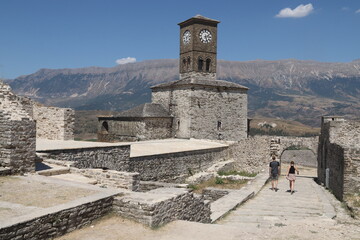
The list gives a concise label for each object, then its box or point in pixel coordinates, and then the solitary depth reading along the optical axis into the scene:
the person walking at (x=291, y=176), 13.63
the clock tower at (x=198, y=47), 33.31
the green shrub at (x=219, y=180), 20.08
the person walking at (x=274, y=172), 14.23
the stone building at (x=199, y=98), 29.45
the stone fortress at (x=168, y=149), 6.87
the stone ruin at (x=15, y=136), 9.06
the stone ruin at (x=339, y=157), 12.30
